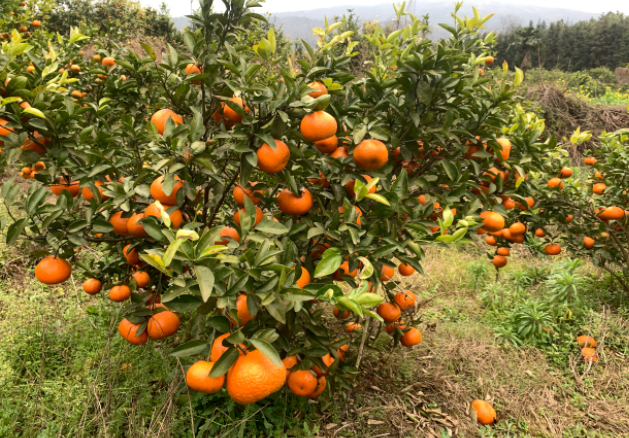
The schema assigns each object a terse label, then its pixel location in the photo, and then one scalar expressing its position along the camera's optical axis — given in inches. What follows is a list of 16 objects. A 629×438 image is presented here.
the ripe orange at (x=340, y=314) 87.1
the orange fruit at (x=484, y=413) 86.4
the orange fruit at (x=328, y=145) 60.6
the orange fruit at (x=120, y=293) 73.9
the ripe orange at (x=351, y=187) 60.7
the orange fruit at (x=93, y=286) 76.9
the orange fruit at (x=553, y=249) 127.8
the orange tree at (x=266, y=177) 47.3
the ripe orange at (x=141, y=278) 72.7
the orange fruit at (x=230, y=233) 60.0
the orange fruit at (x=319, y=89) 56.0
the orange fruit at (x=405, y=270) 87.4
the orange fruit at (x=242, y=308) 50.9
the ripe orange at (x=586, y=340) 113.5
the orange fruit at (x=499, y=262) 128.9
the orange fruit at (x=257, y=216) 62.7
